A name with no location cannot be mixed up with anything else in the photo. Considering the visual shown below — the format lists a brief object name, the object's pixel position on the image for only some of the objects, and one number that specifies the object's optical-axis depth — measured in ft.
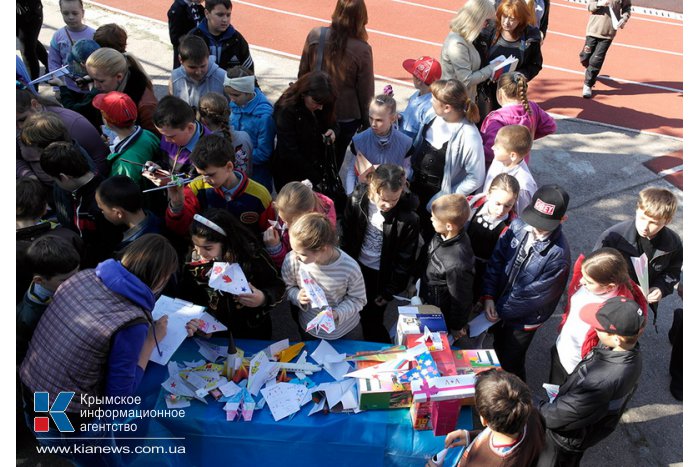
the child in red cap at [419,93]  18.01
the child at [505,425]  9.27
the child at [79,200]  13.23
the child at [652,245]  13.67
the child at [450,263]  13.03
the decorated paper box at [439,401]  11.00
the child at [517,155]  15.28
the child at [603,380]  10.74
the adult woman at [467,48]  19.66
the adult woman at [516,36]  20.80
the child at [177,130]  14.61
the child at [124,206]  12.67
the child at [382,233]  13.69
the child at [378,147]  16.79
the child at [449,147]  16.01
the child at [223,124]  15.84
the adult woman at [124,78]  17.02
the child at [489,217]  13.98
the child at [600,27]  27.89
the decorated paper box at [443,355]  11.80
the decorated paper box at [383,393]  11.37
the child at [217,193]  13.41
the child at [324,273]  11.93
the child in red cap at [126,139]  14.96
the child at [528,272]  12.86
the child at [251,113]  17.40
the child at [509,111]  17.53
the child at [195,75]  17.99
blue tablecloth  11.37
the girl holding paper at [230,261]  12.12
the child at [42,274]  11.09
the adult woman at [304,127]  16.42
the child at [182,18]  22.84
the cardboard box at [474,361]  12.04
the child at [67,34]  21.04
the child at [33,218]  12.60
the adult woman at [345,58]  18.74
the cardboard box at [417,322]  12.53
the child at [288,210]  13.19
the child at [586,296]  12.01
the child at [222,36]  20.49
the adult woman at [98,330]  9.84
